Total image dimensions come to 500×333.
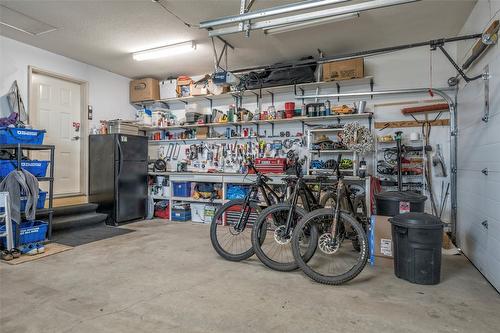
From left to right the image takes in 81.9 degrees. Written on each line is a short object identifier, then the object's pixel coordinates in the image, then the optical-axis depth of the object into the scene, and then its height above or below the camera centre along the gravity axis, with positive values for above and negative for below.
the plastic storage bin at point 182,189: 5.58 -0.48
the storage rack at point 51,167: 3.52 -0.04
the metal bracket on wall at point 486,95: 2.75 +0.68
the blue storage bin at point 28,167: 3.49 -0.04
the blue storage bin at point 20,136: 3.52 +0.35
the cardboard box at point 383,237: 3.14 -0.80
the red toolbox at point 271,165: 4.82 -0.01
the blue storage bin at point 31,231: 3.42 -0.85
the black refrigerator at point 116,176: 5.09 -0.21
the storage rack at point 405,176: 4.31 -0.15
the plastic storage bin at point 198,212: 5.54 -0.94
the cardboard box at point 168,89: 6.17 +1.63
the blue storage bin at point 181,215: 5.54 -0.98
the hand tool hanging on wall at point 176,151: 6.17 +0.28
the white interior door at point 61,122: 4.84 +0.73
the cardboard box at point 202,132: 5.70 +0.64
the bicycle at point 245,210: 3.15 -0.50
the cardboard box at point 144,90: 6.07 +1.58
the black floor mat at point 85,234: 3.96 -1.06
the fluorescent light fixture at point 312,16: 2.58 +1.45
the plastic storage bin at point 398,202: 3.02 -0.40
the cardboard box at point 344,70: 4.37 +1.46
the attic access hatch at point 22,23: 3.61 +1.88
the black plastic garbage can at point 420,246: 2.51 -0.72
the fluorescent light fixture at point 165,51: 4.44 +1.82
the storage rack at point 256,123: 4.68 +0.77
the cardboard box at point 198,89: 5.61 +1.48
